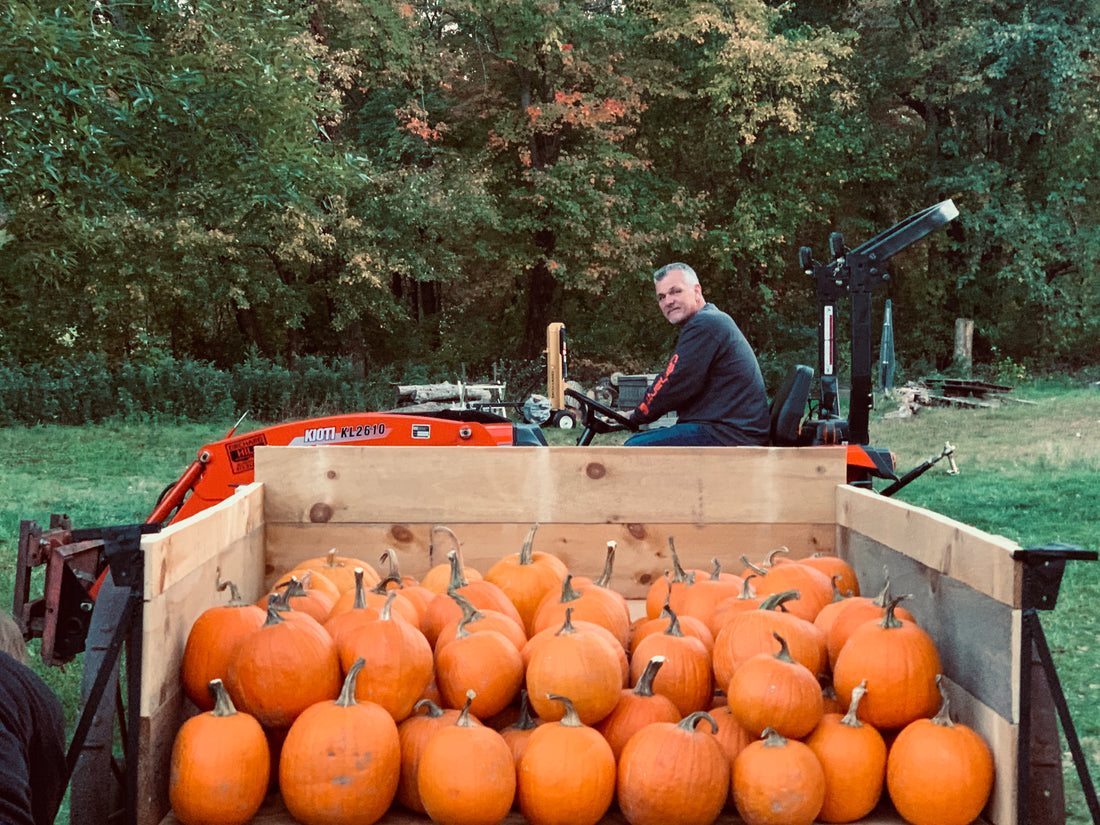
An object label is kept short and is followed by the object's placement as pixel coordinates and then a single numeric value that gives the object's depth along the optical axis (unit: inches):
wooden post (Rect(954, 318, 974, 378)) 867.4
